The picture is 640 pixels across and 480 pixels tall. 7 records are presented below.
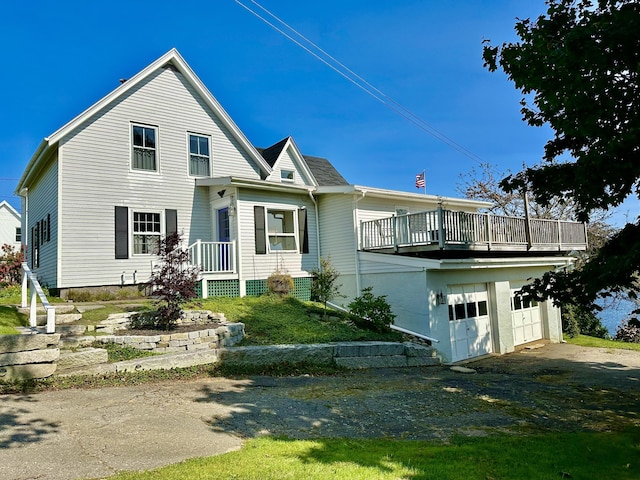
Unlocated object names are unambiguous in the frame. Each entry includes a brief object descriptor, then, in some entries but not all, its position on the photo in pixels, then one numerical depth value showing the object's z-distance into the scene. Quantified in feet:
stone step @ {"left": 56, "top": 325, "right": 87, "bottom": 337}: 25.06
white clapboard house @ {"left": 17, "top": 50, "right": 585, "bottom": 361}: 40.65
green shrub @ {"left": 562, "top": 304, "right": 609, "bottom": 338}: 59.88
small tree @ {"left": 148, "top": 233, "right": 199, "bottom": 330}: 28.78
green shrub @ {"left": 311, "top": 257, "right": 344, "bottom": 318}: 47.01
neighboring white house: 104.32
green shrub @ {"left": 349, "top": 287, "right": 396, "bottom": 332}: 39.01
